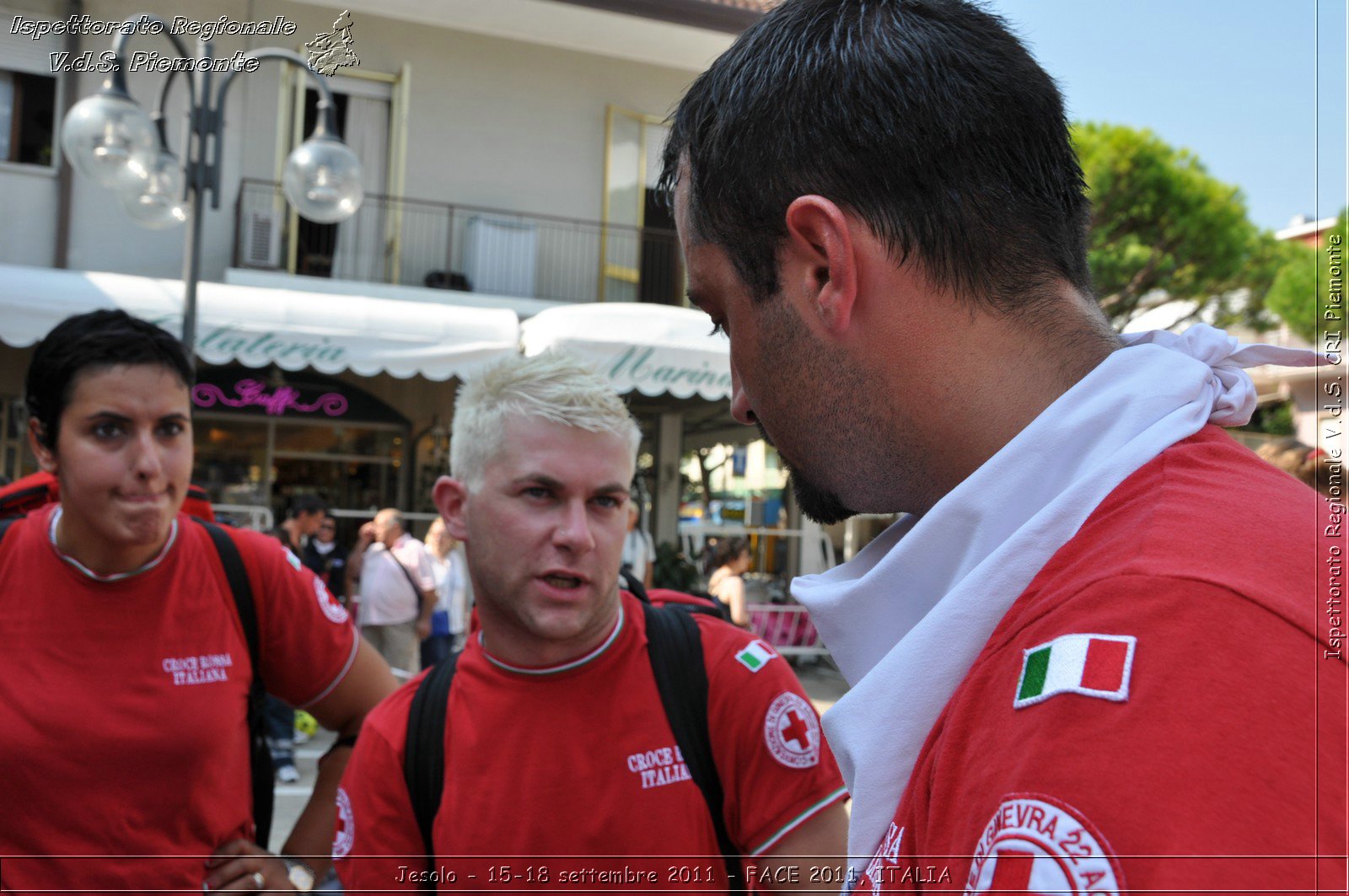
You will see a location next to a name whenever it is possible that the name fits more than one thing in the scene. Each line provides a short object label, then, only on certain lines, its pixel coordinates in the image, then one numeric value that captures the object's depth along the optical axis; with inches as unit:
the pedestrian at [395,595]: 314.0
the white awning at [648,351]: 384.8
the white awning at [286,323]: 345.7
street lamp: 172.4
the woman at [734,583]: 339.3
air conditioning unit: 452.8
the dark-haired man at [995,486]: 22.5
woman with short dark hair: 85.1
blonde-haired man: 78.1
